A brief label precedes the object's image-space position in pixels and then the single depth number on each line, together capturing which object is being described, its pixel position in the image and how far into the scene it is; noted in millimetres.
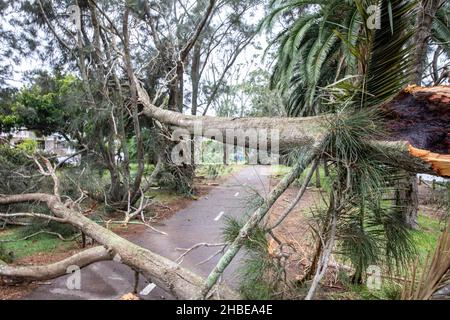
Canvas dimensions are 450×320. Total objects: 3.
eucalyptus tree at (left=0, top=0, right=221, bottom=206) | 7711
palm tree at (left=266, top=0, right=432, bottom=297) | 1936
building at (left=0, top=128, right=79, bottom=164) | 9794
